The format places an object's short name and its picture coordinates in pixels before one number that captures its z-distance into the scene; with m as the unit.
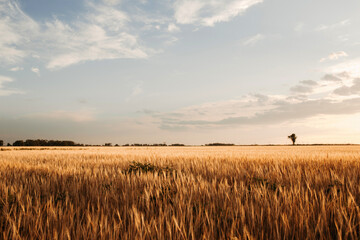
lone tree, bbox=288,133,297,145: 108.12
